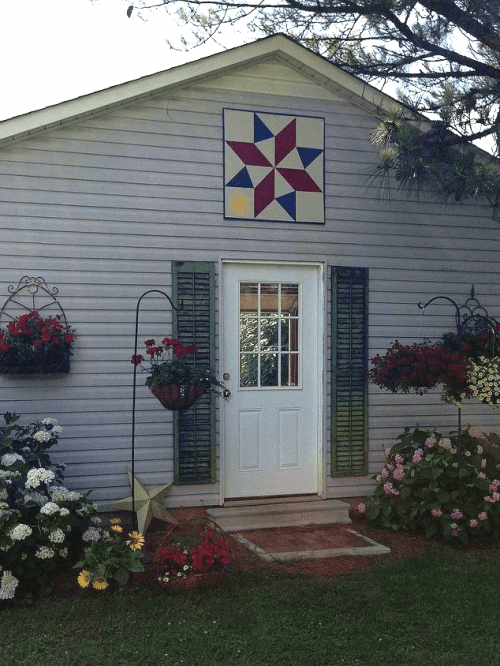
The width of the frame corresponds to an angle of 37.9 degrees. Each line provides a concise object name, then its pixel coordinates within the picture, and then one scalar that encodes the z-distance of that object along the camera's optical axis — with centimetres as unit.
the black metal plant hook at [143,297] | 498
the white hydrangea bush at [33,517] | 425
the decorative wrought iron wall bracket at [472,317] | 617
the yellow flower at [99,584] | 423
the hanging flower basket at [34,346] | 532
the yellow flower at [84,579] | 423
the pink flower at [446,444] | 573
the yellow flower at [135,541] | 445
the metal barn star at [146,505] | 545
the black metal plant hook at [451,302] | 598
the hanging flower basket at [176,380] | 500
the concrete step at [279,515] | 575
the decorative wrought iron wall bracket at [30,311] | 536
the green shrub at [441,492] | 541
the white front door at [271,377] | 613
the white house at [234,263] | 571
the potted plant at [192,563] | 437
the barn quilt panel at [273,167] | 610
